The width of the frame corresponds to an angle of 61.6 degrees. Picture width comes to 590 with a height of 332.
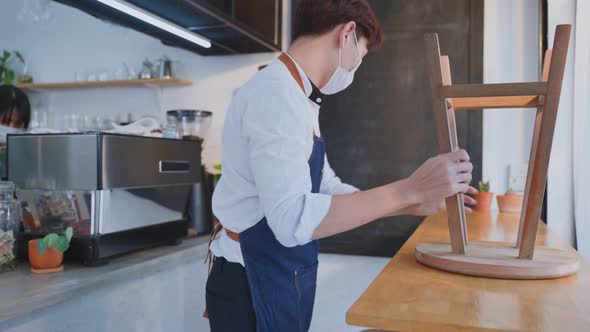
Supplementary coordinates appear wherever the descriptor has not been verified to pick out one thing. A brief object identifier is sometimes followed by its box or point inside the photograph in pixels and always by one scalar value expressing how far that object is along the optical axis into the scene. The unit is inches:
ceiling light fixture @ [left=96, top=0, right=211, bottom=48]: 64.7
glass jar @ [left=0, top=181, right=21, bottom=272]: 50.1
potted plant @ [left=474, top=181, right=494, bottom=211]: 83.7
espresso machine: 54.7
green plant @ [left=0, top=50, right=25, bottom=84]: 122.3
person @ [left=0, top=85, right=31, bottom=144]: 89.7
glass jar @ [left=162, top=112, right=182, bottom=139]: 73.0
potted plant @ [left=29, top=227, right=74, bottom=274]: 50.4
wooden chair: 33.5
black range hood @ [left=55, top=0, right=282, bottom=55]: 70.5
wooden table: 25.5
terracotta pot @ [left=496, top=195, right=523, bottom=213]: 82.0
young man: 30.9
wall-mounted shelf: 103.5
